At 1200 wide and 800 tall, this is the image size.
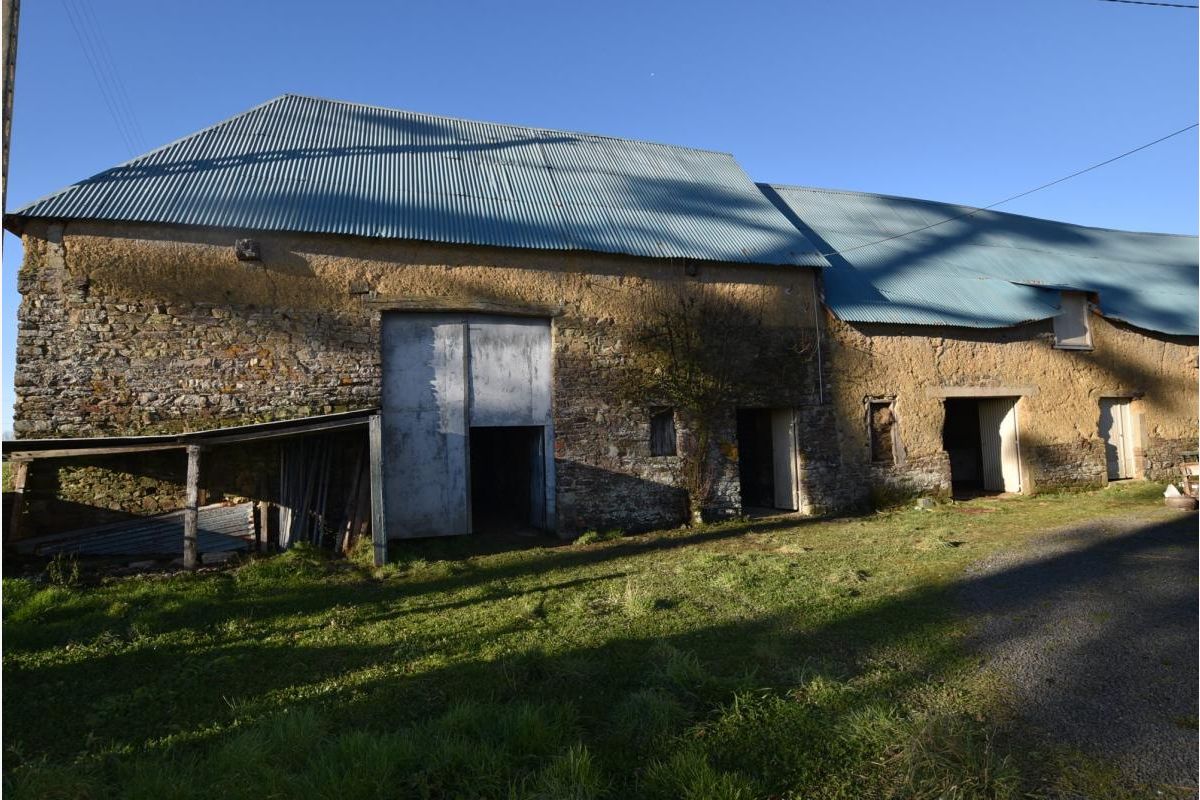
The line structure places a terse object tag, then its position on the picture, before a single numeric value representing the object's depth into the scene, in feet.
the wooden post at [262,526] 29.63
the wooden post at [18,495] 26.35
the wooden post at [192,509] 26.03
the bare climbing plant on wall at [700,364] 36.91
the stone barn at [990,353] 41.60
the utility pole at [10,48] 23.31
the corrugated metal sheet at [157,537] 26.96
